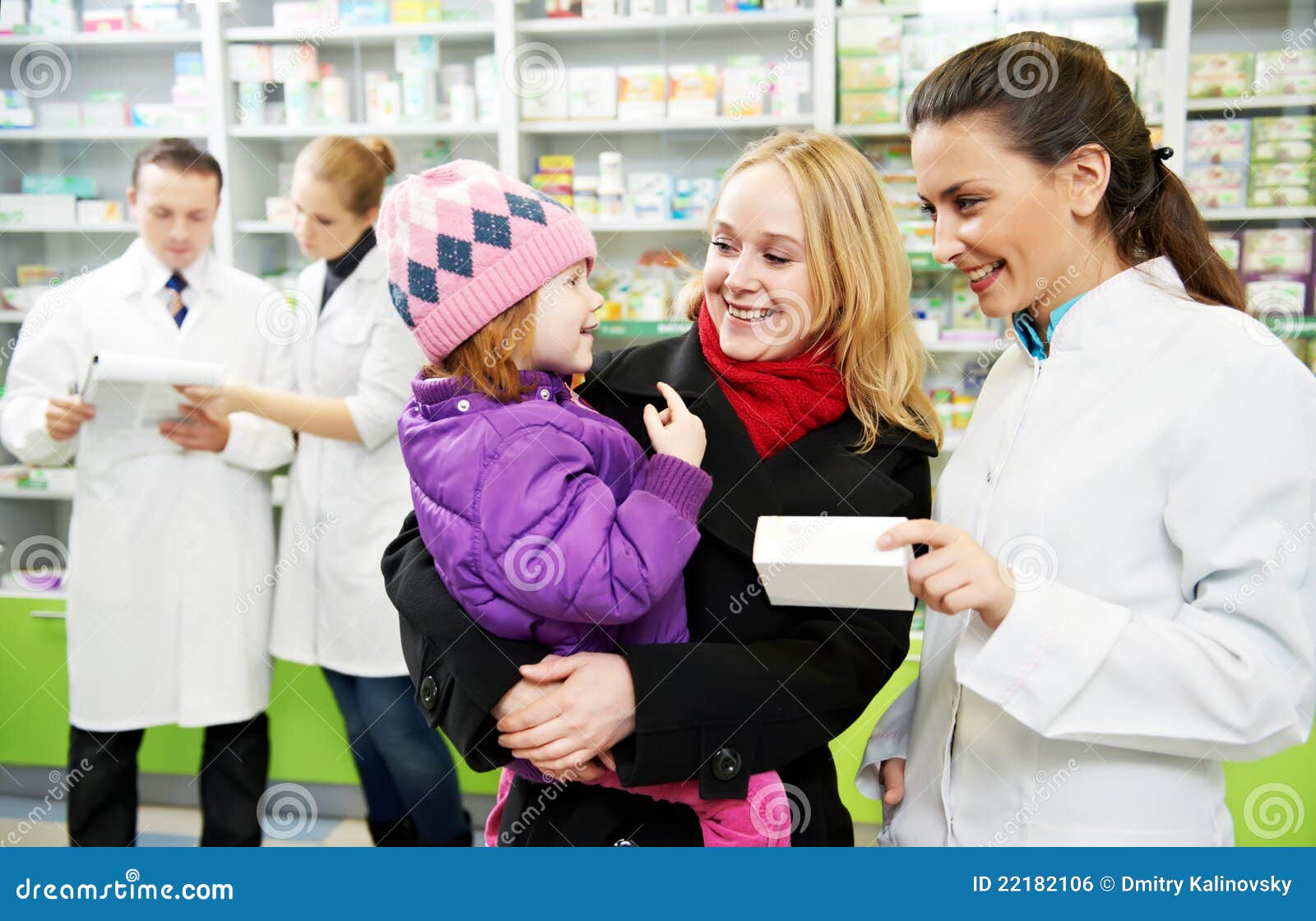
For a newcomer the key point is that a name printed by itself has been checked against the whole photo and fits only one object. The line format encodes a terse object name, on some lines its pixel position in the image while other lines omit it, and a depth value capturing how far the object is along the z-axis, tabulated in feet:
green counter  10.48
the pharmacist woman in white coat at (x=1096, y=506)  3.34
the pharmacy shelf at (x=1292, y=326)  10.28
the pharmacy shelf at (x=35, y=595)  10.80
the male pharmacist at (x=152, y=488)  8.49
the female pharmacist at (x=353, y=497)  8.75
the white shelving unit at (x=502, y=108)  10.66
